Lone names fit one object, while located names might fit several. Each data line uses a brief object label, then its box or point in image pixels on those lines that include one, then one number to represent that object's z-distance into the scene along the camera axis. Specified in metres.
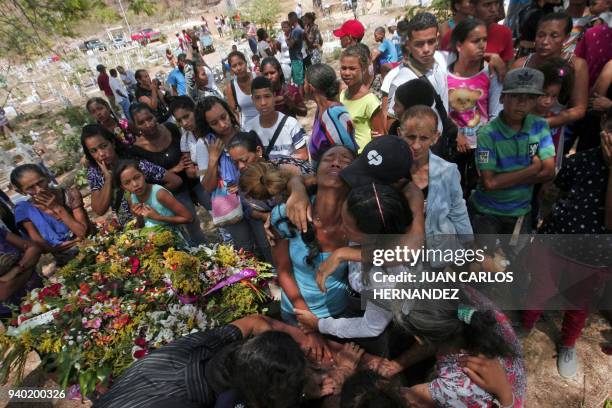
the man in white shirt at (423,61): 3.21
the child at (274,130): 3.44
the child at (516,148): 2.55
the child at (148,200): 3.07
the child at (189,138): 3.50
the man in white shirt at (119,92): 9.25
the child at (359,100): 3.52
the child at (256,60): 8.95
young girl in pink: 3.26
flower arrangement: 2.14
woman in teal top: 2.17
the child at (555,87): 2.92
